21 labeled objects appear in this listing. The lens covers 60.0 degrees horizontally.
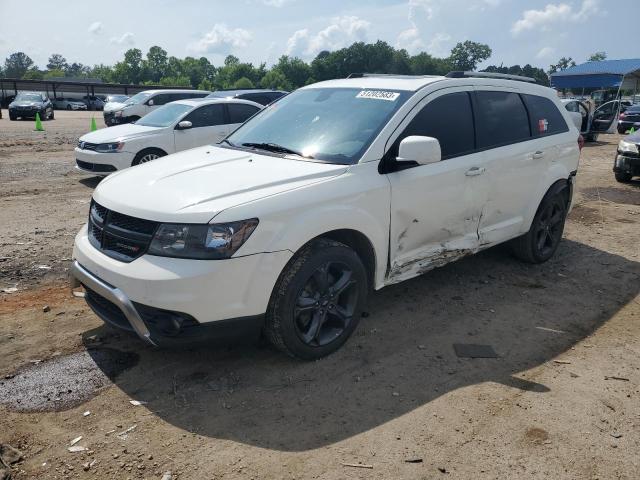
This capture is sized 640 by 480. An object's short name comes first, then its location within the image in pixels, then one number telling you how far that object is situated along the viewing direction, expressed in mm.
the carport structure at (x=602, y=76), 33969
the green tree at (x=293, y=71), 125919
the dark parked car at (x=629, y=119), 23258
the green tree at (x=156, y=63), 139712
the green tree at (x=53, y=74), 136950
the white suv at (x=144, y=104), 19391
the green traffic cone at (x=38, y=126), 21281
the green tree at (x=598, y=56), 132750
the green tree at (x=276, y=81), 121250
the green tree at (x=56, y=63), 189000
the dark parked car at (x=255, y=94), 15123
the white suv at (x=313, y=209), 3260
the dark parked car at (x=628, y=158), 10883
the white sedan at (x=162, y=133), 9766
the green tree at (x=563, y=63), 138038
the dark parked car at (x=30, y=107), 27453
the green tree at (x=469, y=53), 110938
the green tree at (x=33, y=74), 126644
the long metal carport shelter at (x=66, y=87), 47406
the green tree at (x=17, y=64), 150738
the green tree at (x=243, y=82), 121944
